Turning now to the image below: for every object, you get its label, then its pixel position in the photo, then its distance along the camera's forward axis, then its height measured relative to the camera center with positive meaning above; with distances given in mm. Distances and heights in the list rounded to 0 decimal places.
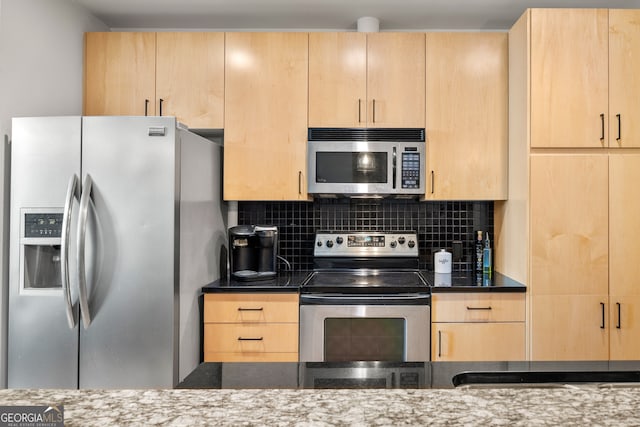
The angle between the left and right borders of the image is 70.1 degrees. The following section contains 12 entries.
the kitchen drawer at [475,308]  2455 -508
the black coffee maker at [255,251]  2779 -237
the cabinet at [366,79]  2750 +811
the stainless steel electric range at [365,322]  2443 -584
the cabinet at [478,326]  2449 -603
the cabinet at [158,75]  2770 +838
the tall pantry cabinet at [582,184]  2418 +162
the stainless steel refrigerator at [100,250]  2141 -177
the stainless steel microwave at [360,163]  2746 +306
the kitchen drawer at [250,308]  2469 -514
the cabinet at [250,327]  2463 -618
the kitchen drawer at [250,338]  2461 -674
